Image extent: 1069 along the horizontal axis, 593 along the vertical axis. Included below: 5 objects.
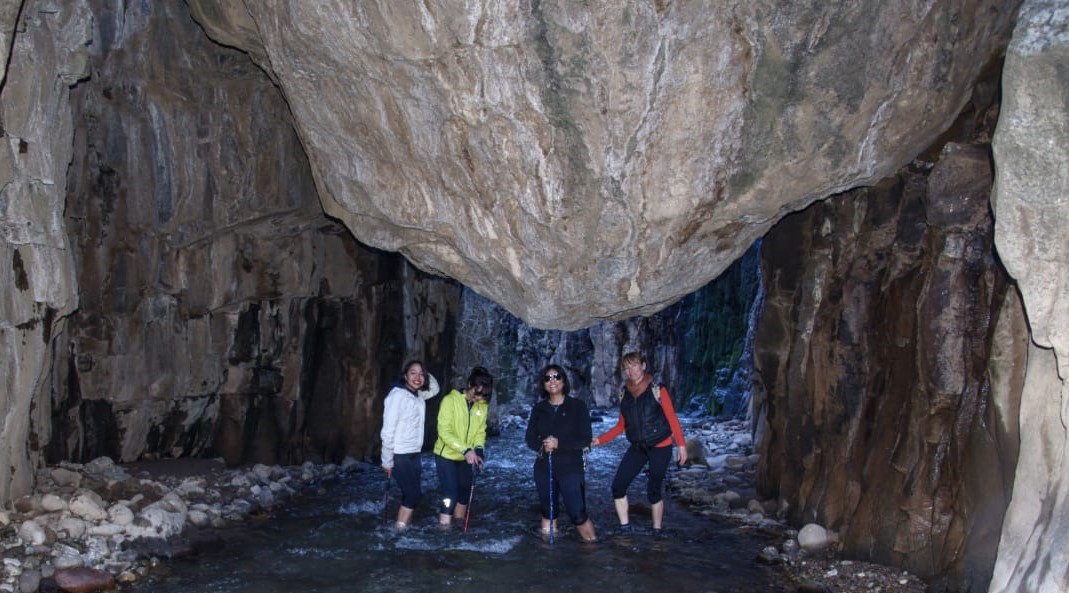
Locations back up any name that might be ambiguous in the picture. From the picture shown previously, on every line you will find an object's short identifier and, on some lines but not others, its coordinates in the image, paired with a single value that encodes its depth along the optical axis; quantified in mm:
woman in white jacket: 8453
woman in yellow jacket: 8453
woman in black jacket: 8227
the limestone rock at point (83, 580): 6914
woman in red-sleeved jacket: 8289
